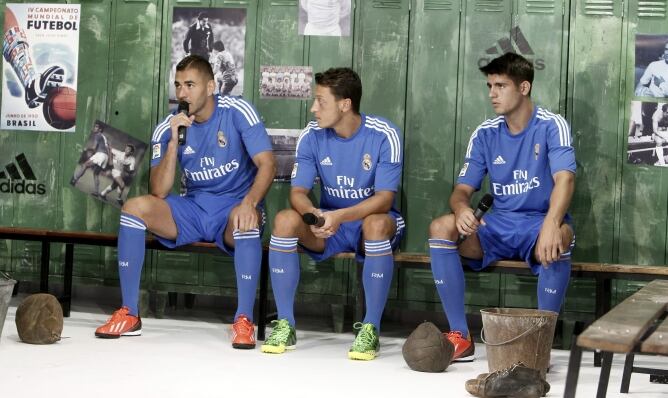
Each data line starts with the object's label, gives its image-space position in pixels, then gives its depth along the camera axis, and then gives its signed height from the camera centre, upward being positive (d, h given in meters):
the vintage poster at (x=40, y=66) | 5.79 +0.68
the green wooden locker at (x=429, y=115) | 5.34 +0.46
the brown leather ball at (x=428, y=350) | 3.98 -0.51
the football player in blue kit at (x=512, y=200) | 4.36 +0.06
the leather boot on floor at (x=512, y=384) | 3.49 -0.55
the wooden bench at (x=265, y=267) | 4.59 -0.23
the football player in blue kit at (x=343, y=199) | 4.48 +0.03
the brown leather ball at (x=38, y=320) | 4.29 -0.49
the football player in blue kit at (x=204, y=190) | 4.66 +0.05
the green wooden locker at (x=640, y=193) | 5.14 +0.12
